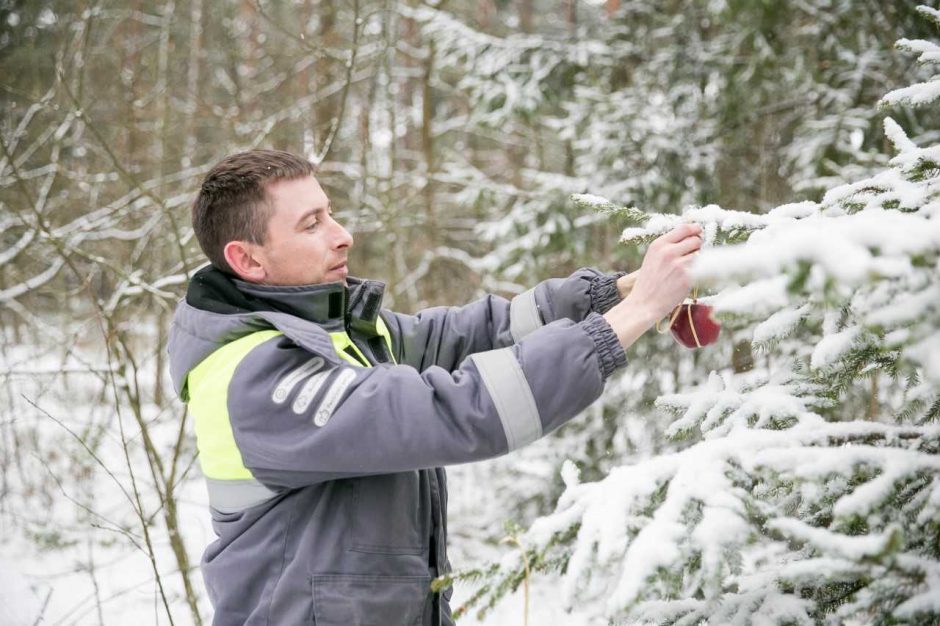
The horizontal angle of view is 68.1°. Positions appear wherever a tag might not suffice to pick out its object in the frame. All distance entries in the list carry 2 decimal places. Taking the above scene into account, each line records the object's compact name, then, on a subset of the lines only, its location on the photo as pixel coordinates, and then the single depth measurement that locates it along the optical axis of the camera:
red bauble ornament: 1.75
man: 1.47
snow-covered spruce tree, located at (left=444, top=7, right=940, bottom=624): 0.94
